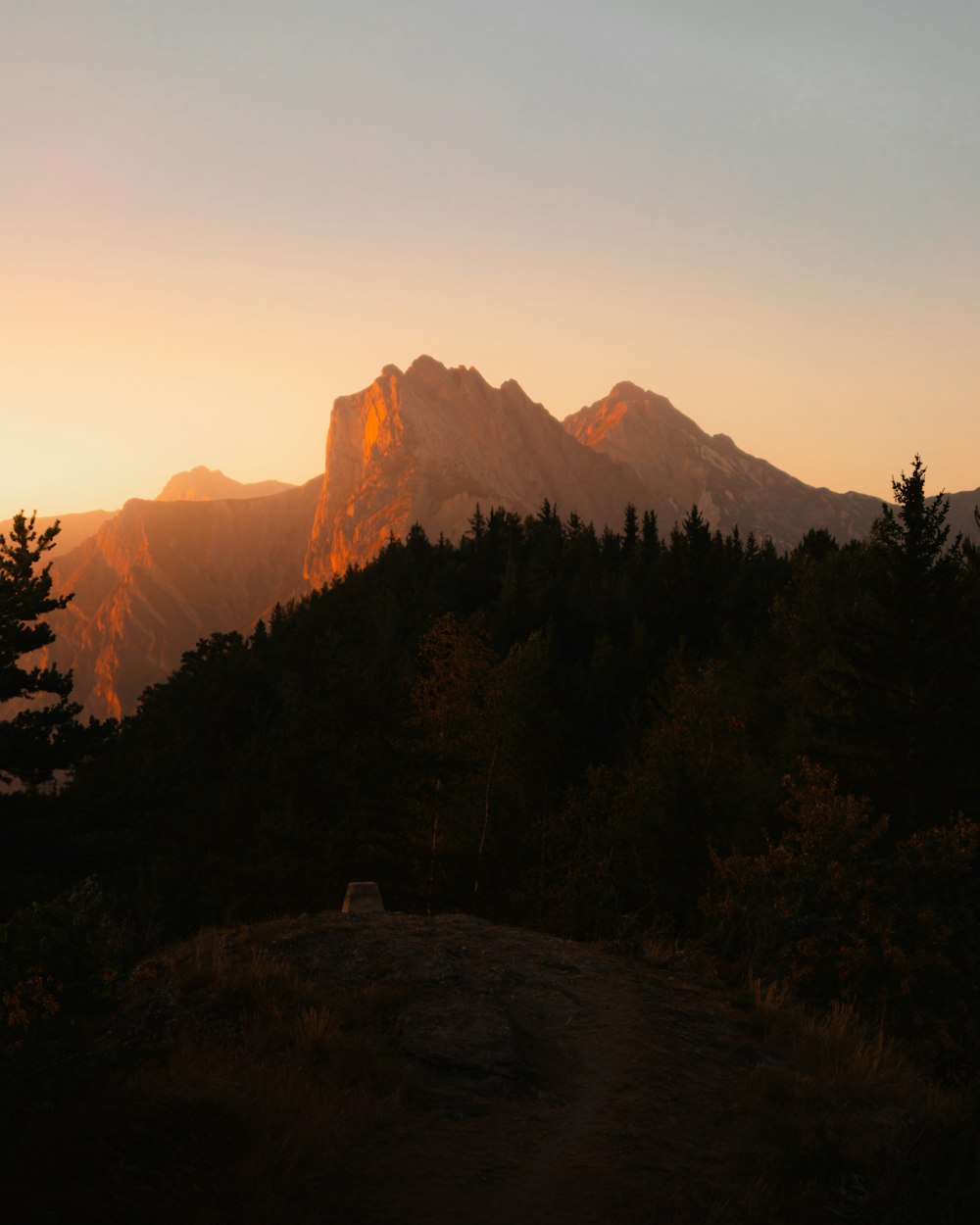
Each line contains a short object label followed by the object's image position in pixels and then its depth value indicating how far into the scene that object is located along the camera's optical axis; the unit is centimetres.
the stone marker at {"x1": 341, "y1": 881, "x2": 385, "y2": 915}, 1681
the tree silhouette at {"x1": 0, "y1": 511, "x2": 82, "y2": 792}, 2488
